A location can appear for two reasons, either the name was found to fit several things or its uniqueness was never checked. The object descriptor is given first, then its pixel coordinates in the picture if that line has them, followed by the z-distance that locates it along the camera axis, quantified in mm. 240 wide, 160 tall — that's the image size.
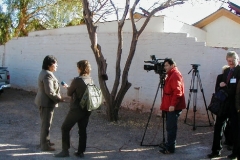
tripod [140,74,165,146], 5938
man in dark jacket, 5191
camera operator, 5327
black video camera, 5894
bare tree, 7766
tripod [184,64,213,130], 7414
